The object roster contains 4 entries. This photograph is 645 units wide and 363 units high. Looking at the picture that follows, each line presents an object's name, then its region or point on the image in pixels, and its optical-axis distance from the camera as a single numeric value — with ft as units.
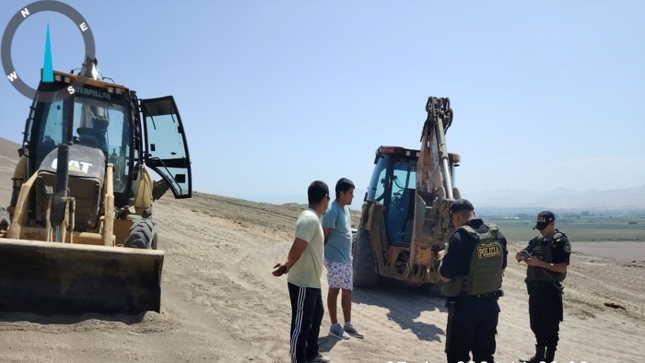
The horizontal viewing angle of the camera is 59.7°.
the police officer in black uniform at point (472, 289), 14.94
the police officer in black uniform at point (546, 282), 20.17
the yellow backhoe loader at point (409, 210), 27.66
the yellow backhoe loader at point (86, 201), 17.58
